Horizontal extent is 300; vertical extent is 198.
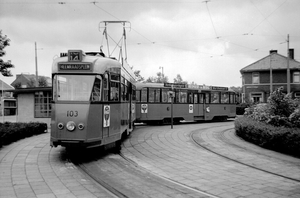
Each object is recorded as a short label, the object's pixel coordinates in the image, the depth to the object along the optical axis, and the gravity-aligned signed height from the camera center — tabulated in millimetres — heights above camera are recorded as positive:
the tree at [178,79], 68462 +4145
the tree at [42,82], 60234 +3202
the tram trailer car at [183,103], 21281 -370
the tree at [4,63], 15584 +1760
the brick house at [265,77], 43000 +2931
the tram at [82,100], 8812 -53
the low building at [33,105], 21406 -454
